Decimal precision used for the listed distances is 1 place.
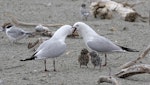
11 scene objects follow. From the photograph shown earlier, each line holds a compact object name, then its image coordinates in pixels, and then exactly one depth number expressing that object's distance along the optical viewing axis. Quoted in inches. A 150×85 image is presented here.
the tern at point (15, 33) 884.5
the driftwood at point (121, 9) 1046.9
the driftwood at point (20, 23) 984.4
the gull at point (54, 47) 654.5
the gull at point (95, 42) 696.4
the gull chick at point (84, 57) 676.1
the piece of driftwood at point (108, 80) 552.5
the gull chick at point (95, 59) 670.1
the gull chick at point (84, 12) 1074.4
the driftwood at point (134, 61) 666.2
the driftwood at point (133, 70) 597.3
